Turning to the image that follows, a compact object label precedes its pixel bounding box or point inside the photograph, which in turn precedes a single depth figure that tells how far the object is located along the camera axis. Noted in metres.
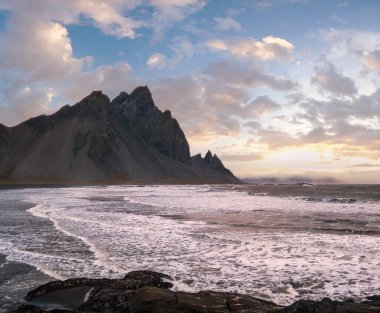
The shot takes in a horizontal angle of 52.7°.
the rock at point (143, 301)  8.23
